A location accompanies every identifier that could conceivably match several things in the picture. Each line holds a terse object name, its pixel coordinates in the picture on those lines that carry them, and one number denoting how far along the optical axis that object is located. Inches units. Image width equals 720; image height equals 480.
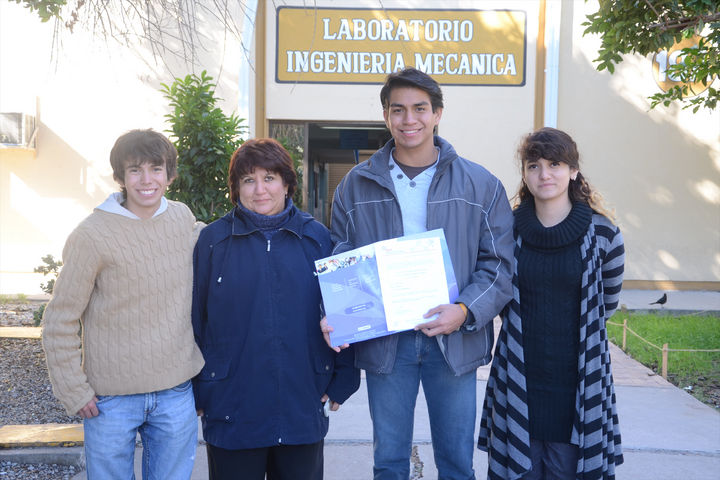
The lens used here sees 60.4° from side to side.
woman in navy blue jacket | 96.5
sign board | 406.9
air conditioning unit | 394.6
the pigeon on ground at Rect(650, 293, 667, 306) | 333.9
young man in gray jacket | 102.8
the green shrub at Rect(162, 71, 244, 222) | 190.5
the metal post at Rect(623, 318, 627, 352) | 265.9
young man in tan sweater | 92.3
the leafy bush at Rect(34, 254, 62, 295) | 221.0
